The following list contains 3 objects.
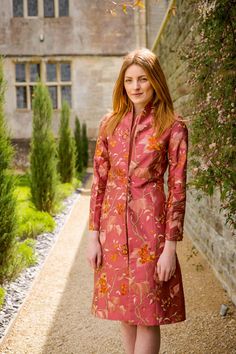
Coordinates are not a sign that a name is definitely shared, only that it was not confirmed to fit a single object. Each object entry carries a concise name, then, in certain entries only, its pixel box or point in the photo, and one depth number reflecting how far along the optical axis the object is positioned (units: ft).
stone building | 51.98
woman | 6.37
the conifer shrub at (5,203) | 13.28
